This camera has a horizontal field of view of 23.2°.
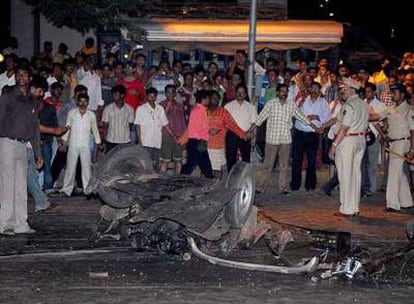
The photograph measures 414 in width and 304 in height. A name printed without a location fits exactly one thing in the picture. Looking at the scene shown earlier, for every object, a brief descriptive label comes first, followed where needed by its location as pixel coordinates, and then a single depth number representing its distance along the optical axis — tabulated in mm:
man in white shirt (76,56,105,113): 17766
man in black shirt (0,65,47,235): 12789
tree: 16953
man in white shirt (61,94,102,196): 15883
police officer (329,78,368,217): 14773
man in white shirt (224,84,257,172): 16953
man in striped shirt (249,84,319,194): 16812
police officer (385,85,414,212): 15500
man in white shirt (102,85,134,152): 16516
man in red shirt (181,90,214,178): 16469
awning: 21953
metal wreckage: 10688
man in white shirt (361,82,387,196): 16812
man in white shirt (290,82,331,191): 17203
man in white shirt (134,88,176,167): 16578
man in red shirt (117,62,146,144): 17516
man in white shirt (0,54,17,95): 16562
